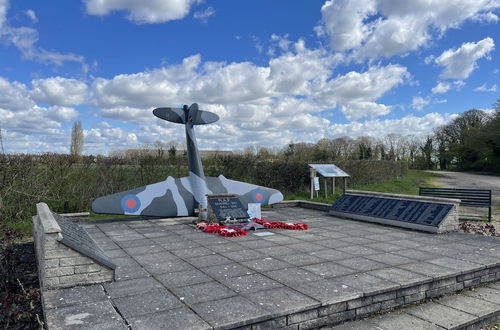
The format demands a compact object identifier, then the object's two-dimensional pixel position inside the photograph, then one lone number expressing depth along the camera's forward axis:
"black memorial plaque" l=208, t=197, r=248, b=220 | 9.33
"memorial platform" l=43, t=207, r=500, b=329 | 3.87
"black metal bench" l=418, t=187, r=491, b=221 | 10.78
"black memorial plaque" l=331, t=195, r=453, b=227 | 8.69
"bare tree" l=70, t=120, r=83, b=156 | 38.25
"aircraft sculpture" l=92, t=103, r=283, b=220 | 9.39
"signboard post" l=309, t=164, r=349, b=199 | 14.47
